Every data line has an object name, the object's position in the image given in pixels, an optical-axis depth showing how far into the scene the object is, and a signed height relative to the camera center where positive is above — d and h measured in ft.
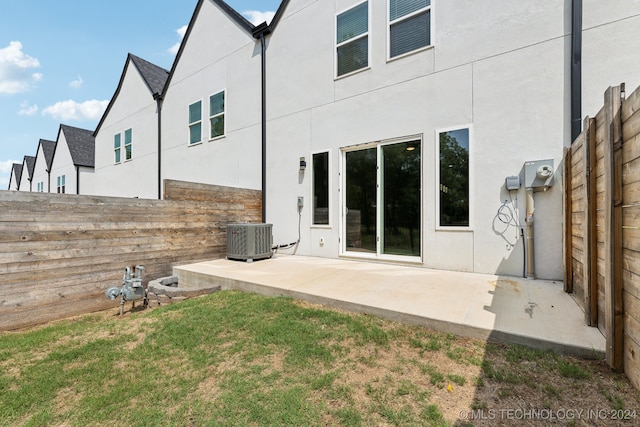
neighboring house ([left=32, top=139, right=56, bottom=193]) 62.85 +11.36
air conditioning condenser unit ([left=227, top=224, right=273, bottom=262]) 18.42 -2.03
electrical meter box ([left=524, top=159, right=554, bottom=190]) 12.69 +1.69
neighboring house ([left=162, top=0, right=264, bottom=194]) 25.02 +11.10
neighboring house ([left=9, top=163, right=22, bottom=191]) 89.97 +12.61
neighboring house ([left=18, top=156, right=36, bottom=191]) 77.92 +11.84
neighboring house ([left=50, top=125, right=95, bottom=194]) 51.90 +10.58
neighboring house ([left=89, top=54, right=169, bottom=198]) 35.60 +11.09
